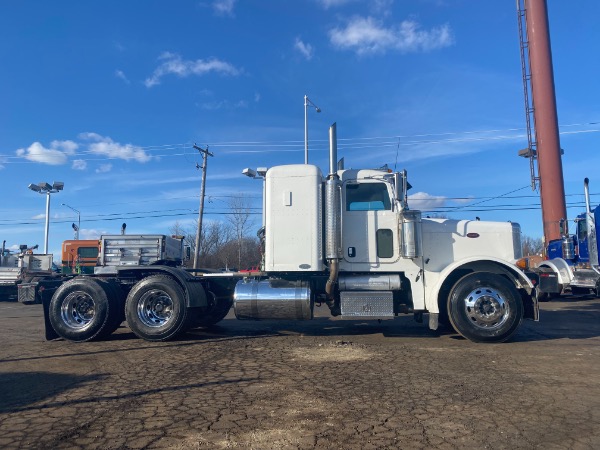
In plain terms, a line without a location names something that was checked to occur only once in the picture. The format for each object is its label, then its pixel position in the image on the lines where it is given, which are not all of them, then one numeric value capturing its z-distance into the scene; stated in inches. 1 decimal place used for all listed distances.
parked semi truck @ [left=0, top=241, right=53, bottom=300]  845.8
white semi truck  327.3
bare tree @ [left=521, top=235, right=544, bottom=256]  2424.8
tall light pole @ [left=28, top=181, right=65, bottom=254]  1483.8
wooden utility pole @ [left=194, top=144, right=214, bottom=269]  1264.6
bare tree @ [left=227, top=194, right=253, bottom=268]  1462.6
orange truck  896.9
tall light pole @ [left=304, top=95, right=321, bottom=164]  832.6
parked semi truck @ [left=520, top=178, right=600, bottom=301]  607.5
